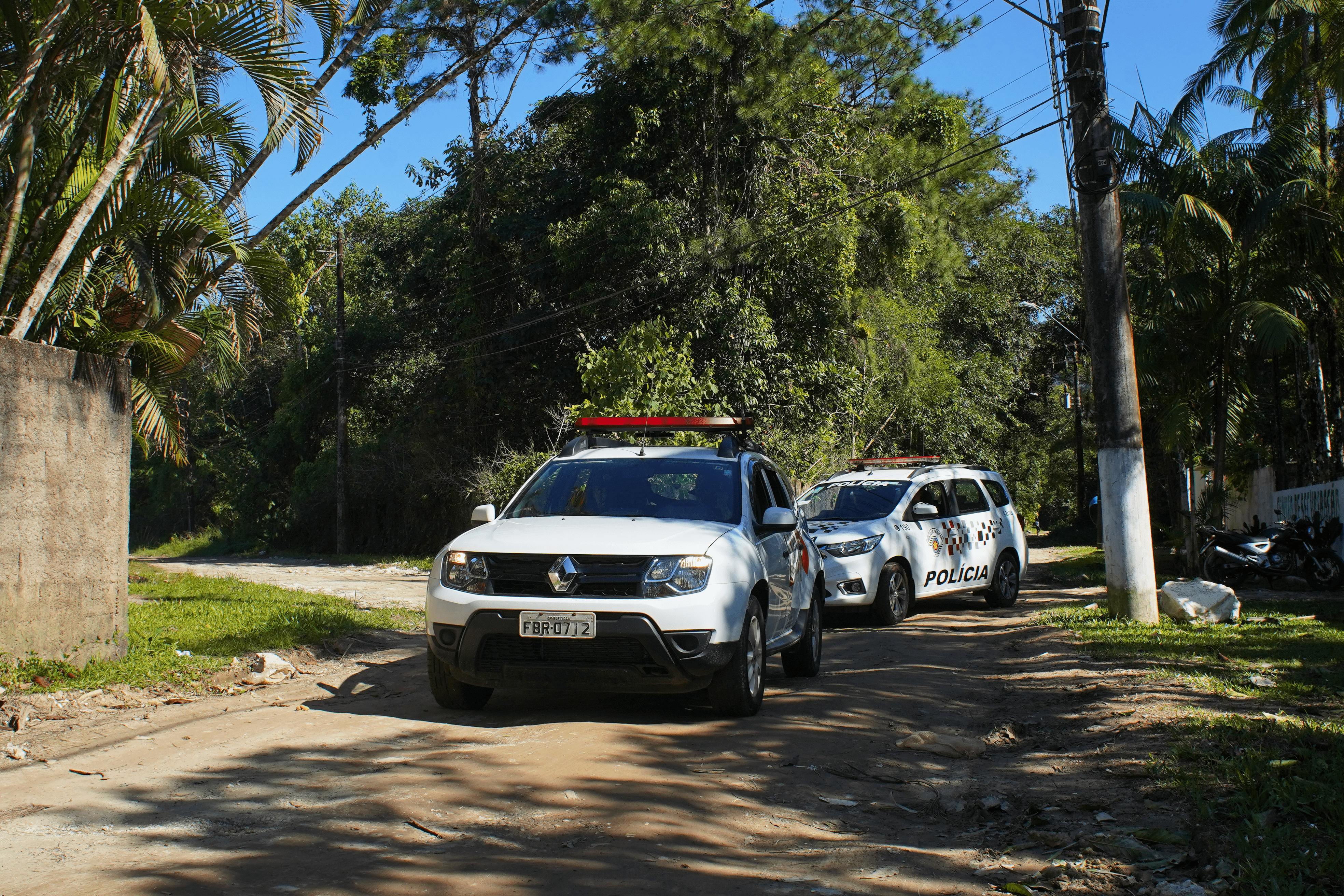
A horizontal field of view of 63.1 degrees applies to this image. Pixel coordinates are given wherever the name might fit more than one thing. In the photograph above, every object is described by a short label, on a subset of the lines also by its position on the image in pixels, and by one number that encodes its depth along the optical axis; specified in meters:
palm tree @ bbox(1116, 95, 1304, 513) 15.93
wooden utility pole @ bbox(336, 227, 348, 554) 30.53
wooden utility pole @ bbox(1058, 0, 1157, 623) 10.84
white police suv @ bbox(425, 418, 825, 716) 6.12
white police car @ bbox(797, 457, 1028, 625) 11.69
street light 34.19
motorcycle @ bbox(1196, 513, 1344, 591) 15.32
